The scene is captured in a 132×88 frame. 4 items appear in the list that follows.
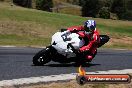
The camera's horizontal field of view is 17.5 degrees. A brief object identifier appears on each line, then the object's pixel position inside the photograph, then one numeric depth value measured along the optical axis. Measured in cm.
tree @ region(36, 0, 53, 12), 10362
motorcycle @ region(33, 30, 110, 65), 1380
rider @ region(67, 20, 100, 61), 1416
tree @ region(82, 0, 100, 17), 10362
